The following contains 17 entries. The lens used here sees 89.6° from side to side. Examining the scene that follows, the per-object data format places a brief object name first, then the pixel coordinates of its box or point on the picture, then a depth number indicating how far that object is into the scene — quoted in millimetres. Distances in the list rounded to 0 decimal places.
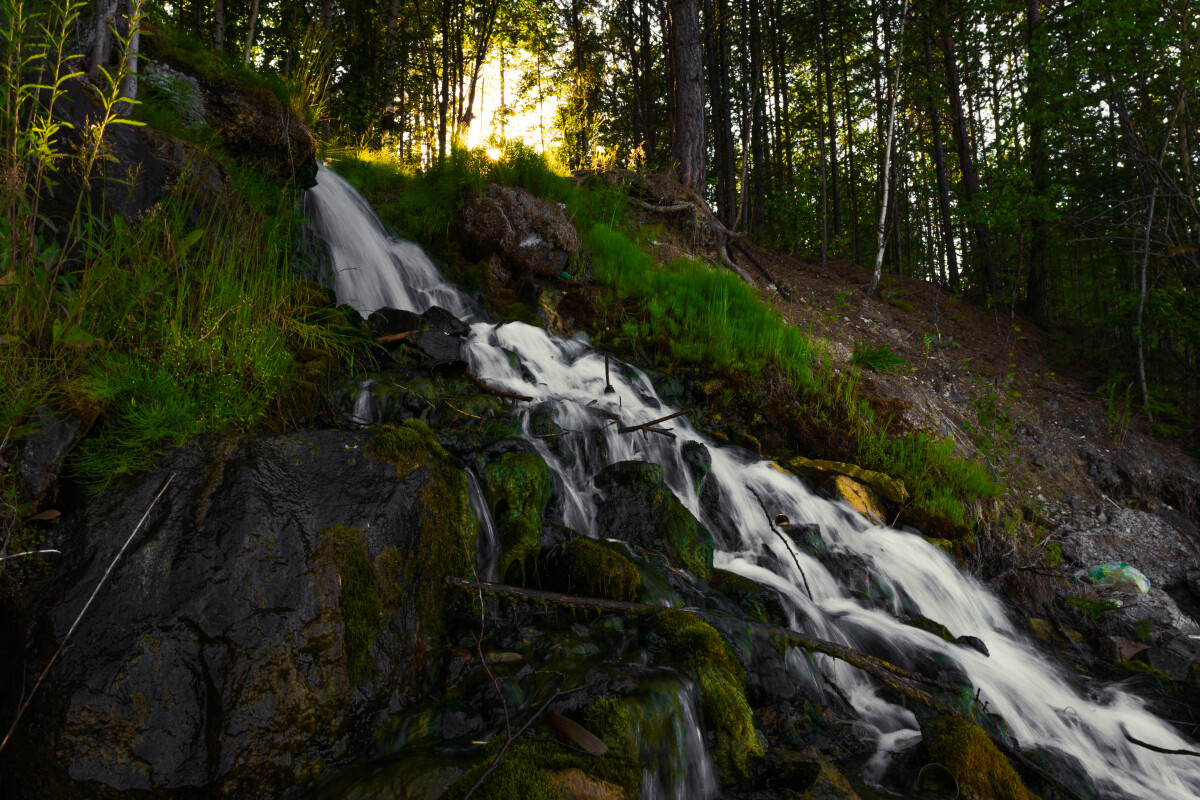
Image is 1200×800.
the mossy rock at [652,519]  3812
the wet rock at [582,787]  1893
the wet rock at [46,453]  2047
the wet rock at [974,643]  4141
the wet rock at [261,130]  5430
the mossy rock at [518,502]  3061
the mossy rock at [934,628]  4148
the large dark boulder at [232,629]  1790
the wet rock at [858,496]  5379
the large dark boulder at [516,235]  7203
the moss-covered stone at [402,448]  2668
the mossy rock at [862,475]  5676
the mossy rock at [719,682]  2461
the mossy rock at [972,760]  2623
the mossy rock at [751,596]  3535
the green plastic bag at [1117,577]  5457
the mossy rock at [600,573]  2990
